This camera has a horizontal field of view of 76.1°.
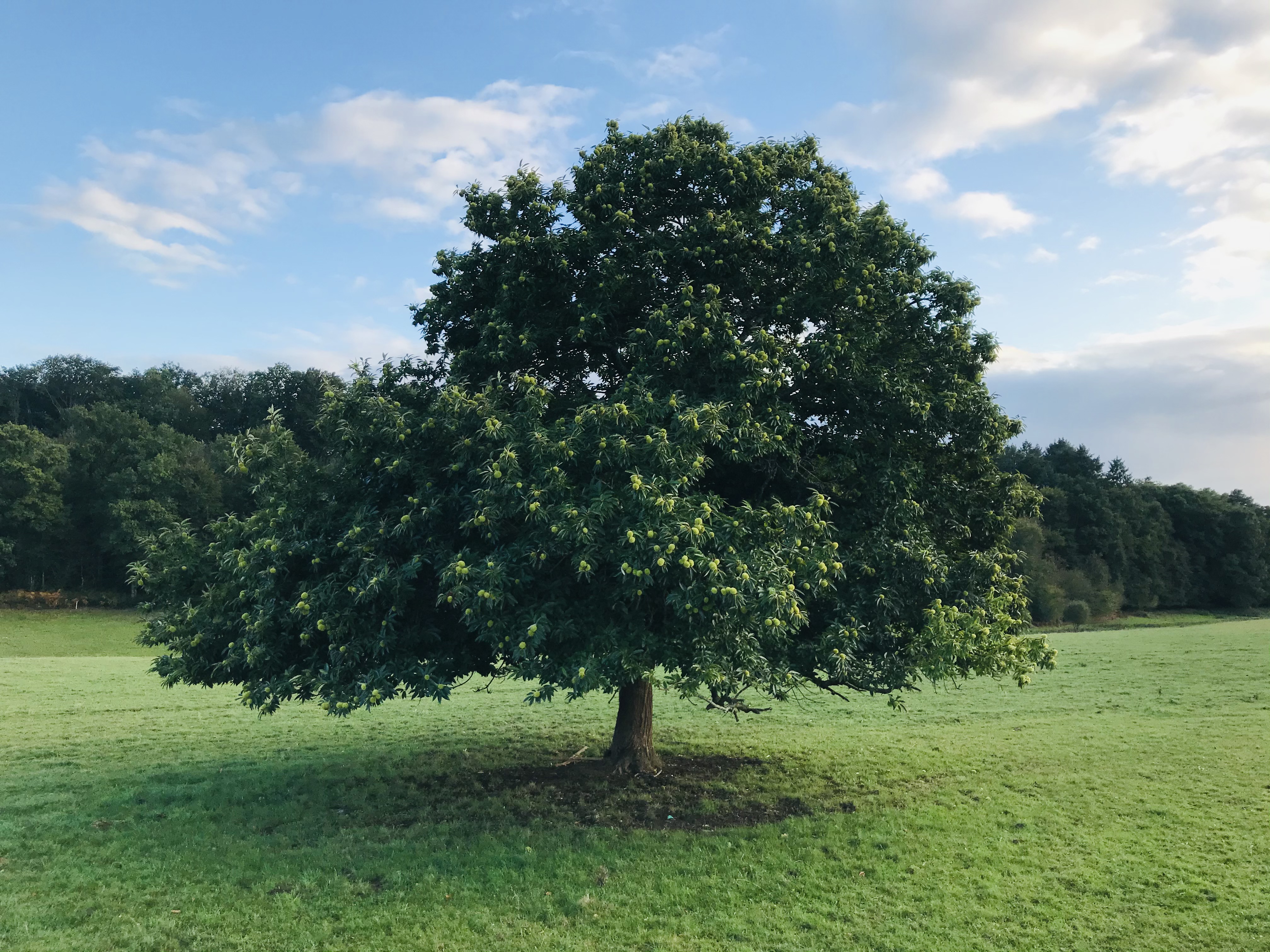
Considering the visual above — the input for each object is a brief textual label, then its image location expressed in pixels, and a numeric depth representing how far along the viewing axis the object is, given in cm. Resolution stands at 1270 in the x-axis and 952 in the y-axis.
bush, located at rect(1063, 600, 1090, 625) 7806
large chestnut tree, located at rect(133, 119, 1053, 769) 1073
